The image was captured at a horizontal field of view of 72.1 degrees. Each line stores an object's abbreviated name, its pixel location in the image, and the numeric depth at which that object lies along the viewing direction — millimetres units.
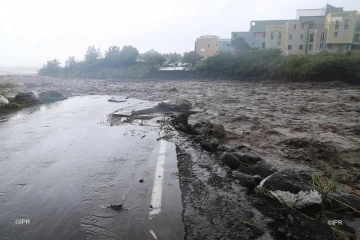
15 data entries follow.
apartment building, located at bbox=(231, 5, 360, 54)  43594
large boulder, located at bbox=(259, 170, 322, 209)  3459
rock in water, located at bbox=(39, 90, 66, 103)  15461
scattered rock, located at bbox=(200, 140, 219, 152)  6020
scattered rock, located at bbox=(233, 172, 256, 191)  4062
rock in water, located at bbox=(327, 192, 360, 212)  3422
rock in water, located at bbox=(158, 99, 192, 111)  11841
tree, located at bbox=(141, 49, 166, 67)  46147
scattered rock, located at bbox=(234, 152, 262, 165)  5203
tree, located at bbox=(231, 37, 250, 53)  40375
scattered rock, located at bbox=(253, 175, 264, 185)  4238
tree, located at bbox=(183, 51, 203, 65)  48281
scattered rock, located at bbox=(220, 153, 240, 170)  4997
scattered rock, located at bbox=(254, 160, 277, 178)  4531
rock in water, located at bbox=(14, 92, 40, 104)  13930
